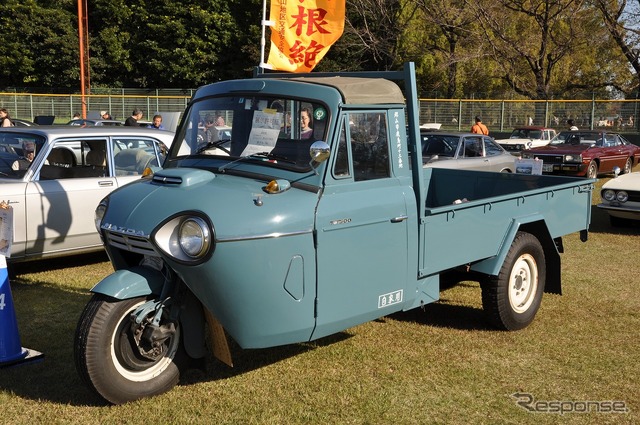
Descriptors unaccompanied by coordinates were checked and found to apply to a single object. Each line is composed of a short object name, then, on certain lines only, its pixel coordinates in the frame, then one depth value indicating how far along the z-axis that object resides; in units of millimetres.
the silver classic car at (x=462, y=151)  13570
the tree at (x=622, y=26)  32469
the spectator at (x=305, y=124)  4644
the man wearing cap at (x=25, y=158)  7598
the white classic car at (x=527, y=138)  21281
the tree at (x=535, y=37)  32844
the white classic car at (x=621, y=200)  10781
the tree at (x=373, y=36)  36719
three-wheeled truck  4023
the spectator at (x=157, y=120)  16941
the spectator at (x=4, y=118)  15148
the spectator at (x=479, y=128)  20000
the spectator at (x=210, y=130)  5055
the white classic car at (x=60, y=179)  7266
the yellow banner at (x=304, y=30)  10477
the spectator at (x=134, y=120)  15891
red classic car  17609
